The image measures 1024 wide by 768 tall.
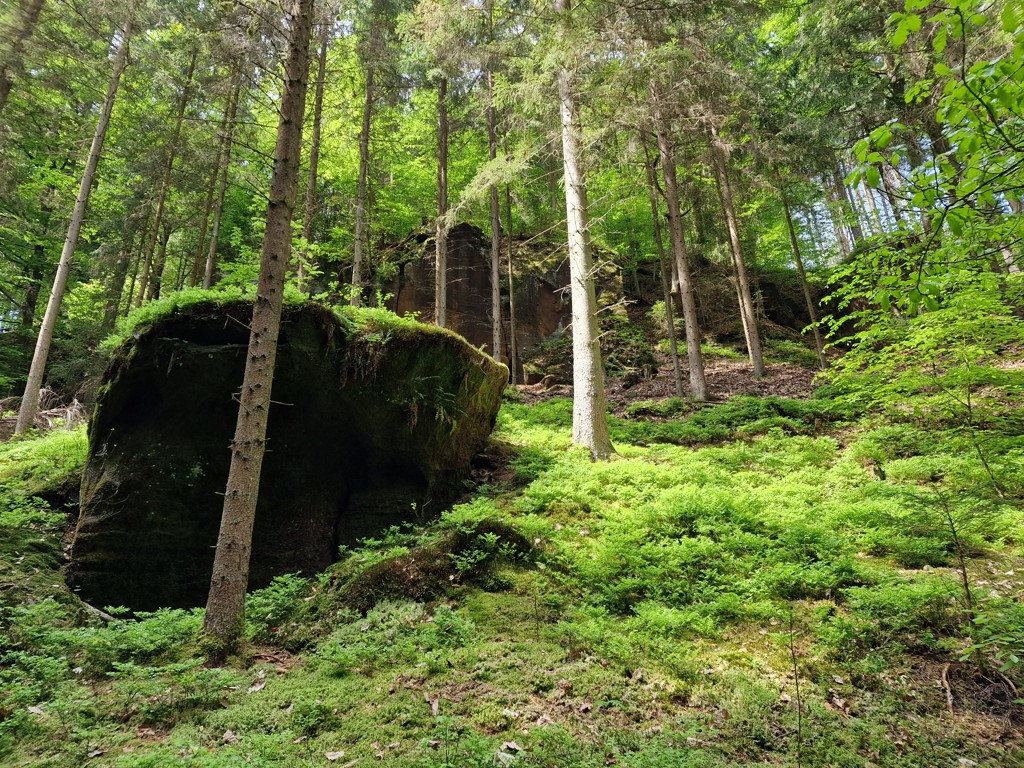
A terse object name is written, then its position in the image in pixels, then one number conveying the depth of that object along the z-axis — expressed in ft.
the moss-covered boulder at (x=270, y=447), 21.49
